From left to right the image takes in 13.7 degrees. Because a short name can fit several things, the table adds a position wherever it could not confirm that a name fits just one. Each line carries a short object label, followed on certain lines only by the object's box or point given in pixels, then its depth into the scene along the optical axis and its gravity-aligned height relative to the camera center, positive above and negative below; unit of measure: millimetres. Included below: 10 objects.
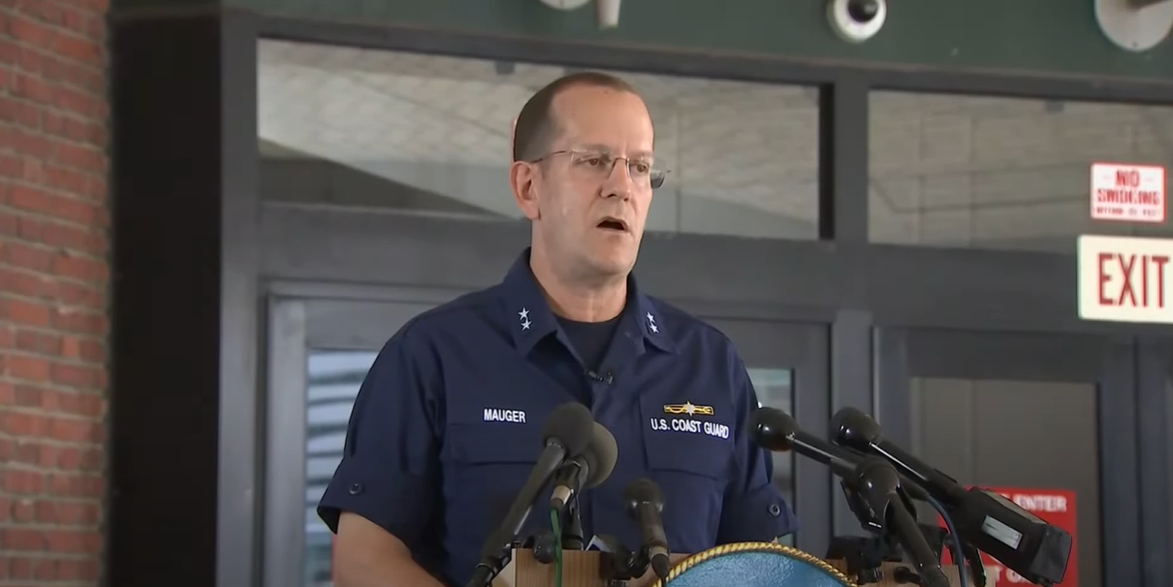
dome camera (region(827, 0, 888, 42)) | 11217 +1028
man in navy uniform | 8774 +156
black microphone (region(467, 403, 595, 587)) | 6439 +51
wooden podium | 6566 -31
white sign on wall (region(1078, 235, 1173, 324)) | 11362 +371
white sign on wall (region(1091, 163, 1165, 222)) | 11470 +605
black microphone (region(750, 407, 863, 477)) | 7412 +88
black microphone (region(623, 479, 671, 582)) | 6392 +14
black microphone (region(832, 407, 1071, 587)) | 7114 +13
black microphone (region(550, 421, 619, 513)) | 6570 +53
